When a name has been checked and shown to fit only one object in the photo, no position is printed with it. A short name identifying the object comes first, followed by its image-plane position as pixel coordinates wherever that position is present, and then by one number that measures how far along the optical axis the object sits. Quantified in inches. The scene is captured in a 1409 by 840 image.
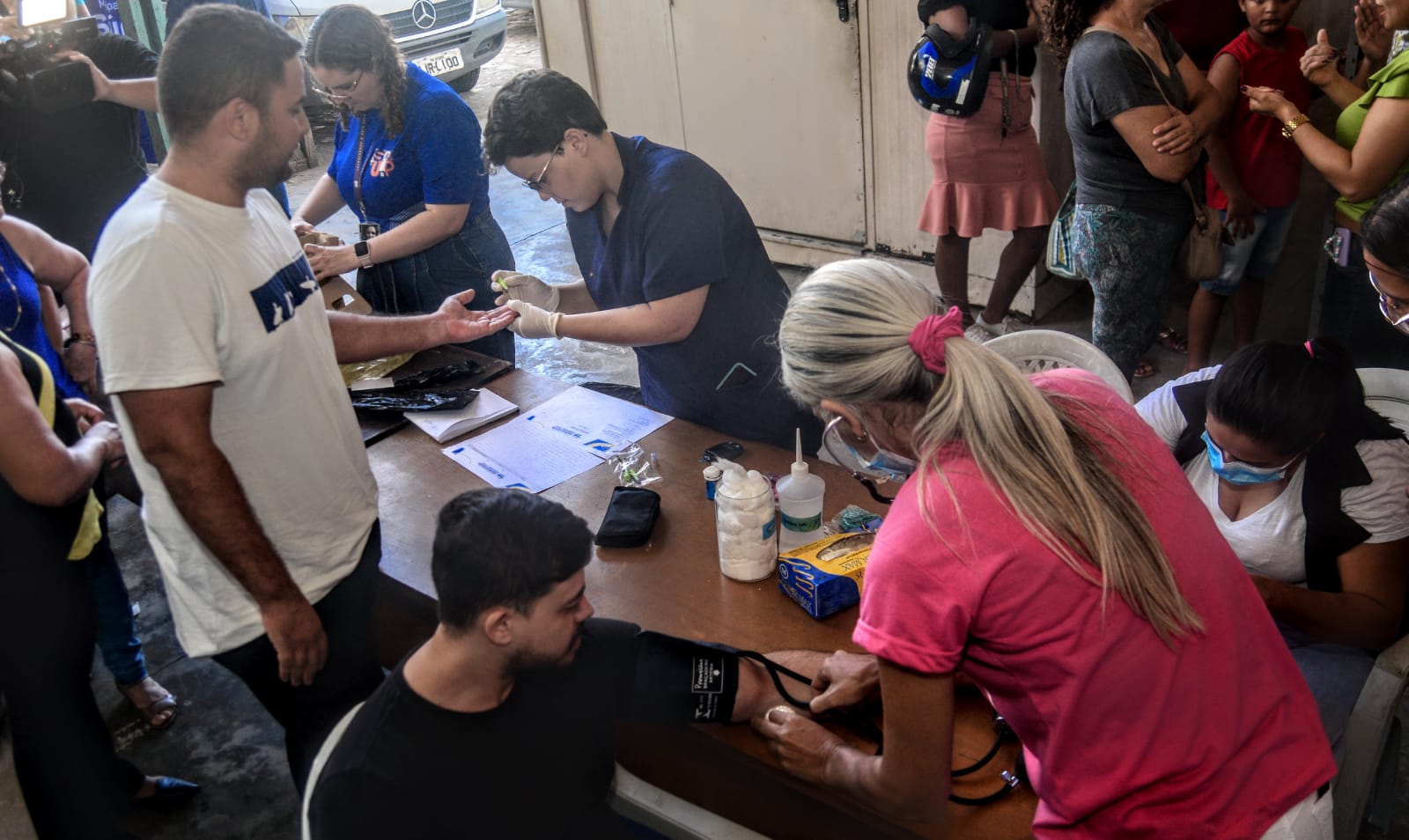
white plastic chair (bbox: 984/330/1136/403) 90.4
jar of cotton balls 71.0
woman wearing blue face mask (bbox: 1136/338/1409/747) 67.4
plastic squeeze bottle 76.8
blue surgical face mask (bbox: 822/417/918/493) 57.7
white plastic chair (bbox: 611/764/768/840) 66.7
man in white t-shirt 64.1
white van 319.6
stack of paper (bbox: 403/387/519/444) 99.9
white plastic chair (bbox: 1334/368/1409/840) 63.2
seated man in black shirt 54.9
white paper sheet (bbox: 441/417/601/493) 90.7
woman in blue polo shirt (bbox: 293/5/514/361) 113.5
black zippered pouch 79.3
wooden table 59.8
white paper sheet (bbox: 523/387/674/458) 96.0
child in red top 130.1
